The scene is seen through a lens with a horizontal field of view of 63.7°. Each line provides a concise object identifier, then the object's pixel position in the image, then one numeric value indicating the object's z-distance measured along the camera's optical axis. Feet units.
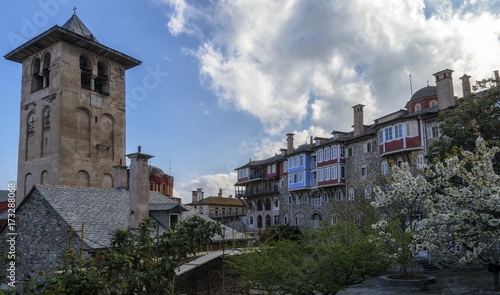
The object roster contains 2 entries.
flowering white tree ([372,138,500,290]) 36.11
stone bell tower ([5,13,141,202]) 110.83
